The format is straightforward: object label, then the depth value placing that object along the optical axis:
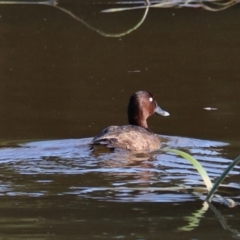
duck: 18.22
